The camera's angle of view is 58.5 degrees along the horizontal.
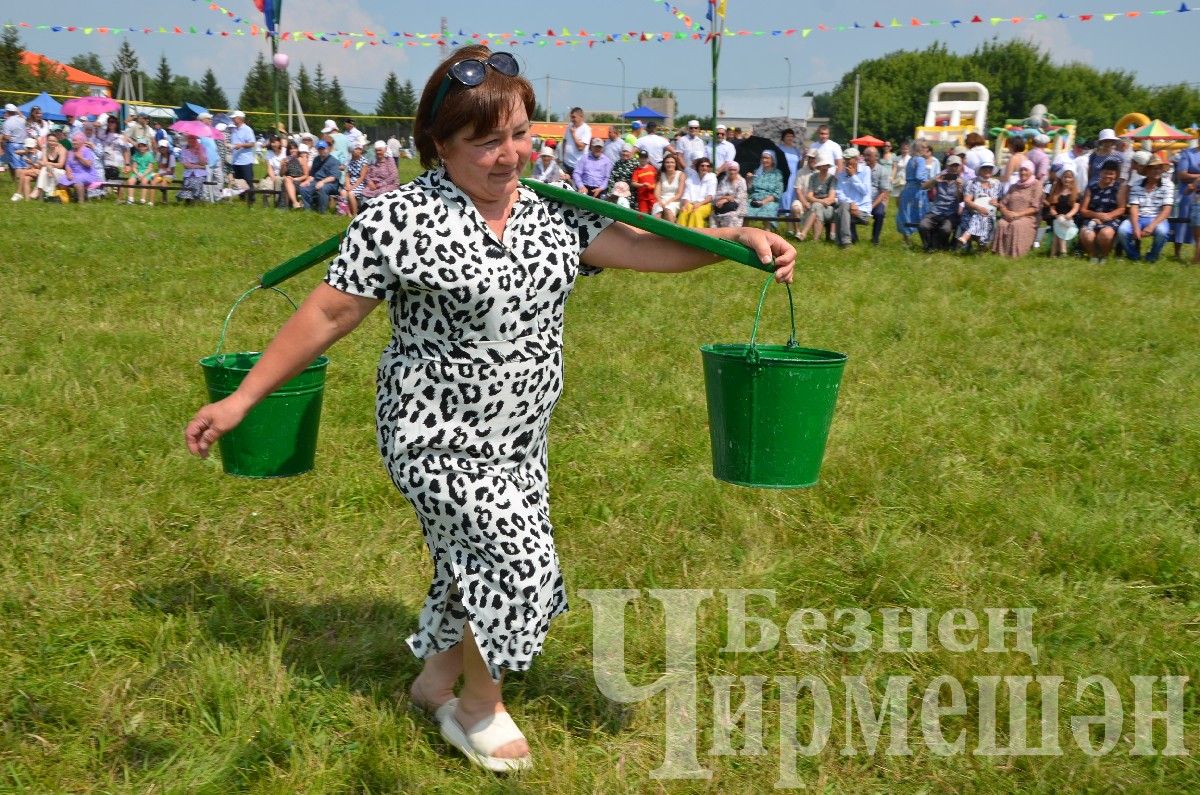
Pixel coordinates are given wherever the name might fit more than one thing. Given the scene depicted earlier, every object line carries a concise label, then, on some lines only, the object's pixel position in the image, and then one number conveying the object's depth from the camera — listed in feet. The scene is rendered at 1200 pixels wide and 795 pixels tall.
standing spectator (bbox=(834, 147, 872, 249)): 46.93
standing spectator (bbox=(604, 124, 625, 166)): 57.77
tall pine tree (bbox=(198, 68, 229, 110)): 286.66
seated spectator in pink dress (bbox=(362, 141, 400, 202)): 58.13
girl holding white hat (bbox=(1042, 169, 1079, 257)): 43.57
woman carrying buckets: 7.40
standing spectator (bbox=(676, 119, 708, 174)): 57.62
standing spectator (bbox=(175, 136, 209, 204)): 58.65
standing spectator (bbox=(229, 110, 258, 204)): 62.95
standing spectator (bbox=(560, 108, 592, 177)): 55.11
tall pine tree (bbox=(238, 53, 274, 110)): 254.88
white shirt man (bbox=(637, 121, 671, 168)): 57.57
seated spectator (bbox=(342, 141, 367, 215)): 58.70
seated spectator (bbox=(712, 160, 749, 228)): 49.57
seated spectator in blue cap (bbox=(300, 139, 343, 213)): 58.75
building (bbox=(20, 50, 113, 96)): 170.81
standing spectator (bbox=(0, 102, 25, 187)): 66.13
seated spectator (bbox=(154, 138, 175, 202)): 66.29
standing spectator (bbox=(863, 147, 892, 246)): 48.23
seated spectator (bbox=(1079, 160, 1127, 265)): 42.29
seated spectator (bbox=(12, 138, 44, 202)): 57.57
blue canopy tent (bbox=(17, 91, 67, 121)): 112.06
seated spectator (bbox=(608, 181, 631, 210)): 49.01
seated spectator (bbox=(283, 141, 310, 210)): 59.47
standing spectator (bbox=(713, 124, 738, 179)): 58.63
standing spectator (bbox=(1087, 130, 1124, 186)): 45.01
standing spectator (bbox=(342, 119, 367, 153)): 67.77
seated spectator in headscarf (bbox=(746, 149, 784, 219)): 51.21
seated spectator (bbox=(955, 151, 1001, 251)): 43.34
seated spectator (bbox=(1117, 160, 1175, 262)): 42.29
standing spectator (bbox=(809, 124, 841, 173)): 49.29
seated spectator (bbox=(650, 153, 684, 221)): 49.98
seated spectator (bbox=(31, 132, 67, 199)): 57.36
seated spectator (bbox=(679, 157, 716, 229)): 49.62
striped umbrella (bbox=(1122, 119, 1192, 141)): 91.10
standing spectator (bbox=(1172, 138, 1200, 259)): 42.60
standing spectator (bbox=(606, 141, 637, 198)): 53.21
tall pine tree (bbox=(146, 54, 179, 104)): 273.75
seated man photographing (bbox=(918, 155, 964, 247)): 44.11
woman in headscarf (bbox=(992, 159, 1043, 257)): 42.98
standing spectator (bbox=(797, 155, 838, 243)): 47.16
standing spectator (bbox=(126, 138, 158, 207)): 64.54
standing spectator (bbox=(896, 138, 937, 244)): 47.06
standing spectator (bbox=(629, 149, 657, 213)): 52.06
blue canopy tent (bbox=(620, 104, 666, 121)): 104.68
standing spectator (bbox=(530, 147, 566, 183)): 56.34
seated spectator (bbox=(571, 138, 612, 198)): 54.75
